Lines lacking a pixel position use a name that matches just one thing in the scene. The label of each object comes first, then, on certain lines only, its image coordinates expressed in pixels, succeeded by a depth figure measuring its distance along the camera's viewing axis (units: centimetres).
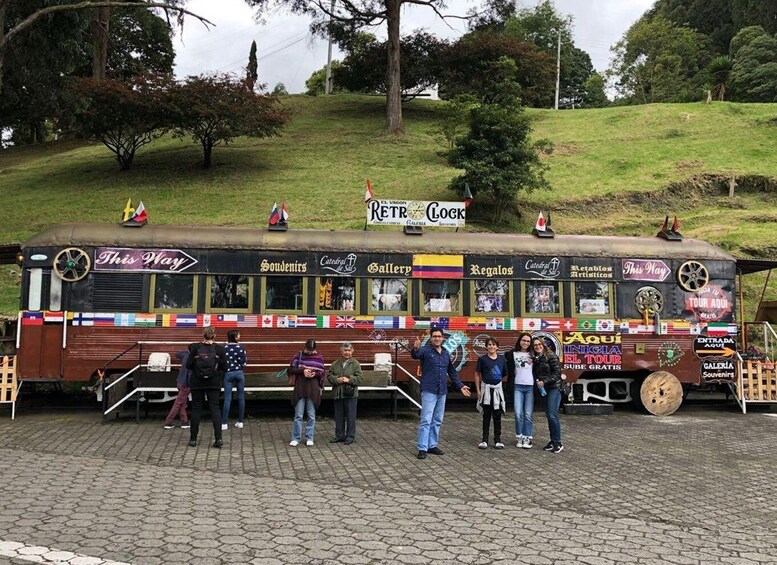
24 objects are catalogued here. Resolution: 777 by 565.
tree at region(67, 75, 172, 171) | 2978
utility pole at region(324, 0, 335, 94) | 5722
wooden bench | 1099
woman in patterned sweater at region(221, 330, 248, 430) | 1027
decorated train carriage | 1138
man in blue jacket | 865
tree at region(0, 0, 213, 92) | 1839
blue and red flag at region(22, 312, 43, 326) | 1117
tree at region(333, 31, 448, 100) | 4231
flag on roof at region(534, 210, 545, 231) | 1293
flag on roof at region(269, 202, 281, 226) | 1234
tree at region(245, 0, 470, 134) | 3588
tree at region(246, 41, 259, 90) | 6293
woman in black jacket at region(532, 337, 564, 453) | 911
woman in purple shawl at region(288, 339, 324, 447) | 919
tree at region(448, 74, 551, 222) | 2356
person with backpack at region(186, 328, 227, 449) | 883
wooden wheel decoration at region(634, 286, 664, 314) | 1273
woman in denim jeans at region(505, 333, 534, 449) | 928
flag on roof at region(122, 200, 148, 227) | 1191
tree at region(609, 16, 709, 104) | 6176
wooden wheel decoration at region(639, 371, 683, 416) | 1248
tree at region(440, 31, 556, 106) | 4076
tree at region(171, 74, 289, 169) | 3017
